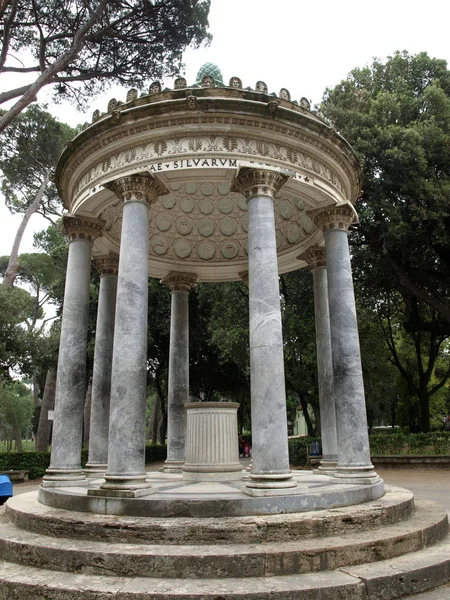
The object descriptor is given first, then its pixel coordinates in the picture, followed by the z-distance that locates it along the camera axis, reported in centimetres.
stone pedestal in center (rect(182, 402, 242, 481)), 1377
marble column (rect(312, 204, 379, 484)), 1224
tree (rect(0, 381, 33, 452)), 6438
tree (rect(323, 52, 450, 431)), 2533
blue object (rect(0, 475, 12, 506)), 1523
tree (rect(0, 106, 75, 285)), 3644
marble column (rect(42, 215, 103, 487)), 1264
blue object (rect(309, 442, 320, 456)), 3494
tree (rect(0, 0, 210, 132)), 2325
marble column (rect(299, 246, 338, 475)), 1541
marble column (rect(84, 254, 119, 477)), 1494
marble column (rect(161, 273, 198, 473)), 1728
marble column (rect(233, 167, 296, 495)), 1005
